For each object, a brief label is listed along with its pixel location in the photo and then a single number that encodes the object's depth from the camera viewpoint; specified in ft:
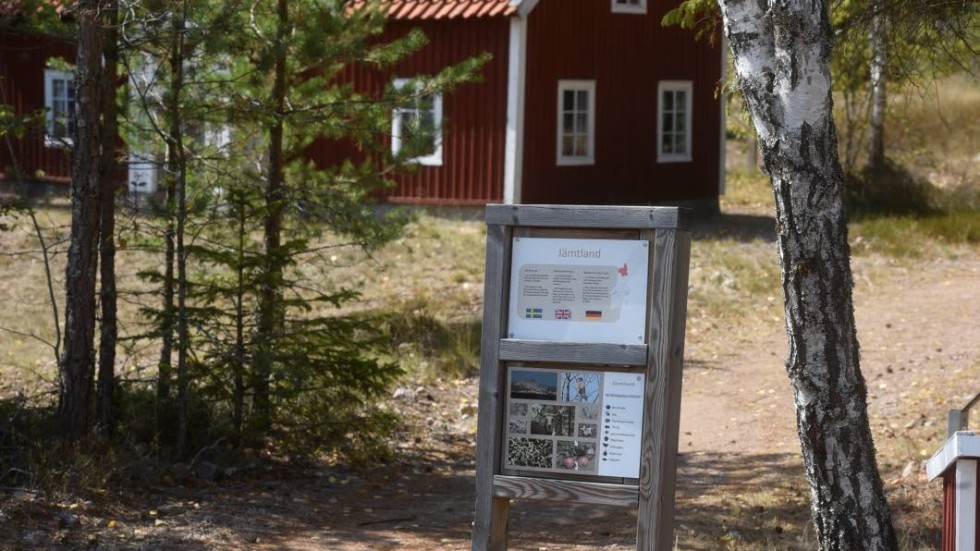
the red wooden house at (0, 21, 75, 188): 77.98
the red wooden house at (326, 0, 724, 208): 67.46
